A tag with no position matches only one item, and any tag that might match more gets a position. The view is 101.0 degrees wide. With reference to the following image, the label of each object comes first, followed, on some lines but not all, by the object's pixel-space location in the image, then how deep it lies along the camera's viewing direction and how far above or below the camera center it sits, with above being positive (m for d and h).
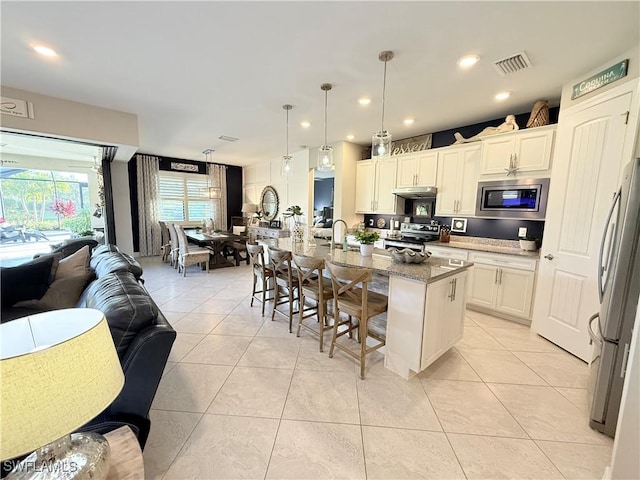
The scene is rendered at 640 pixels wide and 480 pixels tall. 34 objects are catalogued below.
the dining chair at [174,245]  5.63 -0.85
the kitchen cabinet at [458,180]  3.79 +0.51
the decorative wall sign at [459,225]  4.17 -0.17
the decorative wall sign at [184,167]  7.47 +1.13
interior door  2.31 +0.03
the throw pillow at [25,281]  2.21 -0.67
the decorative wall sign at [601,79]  2.22 +1.26
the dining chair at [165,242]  6.51 -0.92
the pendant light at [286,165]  3.80 +0.65
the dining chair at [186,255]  5.25 -0.98
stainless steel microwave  3.20 +0.22
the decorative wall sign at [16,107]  2.93 +1.06
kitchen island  2.08 -0.80
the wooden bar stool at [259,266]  3.21 -0.73
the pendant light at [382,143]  2.65 +0.69
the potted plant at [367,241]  2.70 -0.30
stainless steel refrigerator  1.56 -0.54
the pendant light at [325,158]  3.22 +0.65
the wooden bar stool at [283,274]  2.86 -0.75
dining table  5.86 -0.83
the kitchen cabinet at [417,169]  4.20 +0.72
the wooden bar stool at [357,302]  2.08 -0.81
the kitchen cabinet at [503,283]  3.13 -0.85
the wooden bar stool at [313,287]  2.44 -0.80
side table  0.92 -0.93
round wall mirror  7.17 +0.16
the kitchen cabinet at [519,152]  3.08 +0.79
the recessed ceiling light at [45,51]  2.21 +1.29
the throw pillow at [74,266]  2.51 -0.60
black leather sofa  1.27 -0.72
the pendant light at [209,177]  6.46 +0.89
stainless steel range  4.15 -0.38
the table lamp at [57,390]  0.56 -0.44
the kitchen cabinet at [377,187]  4.75 +0.46
